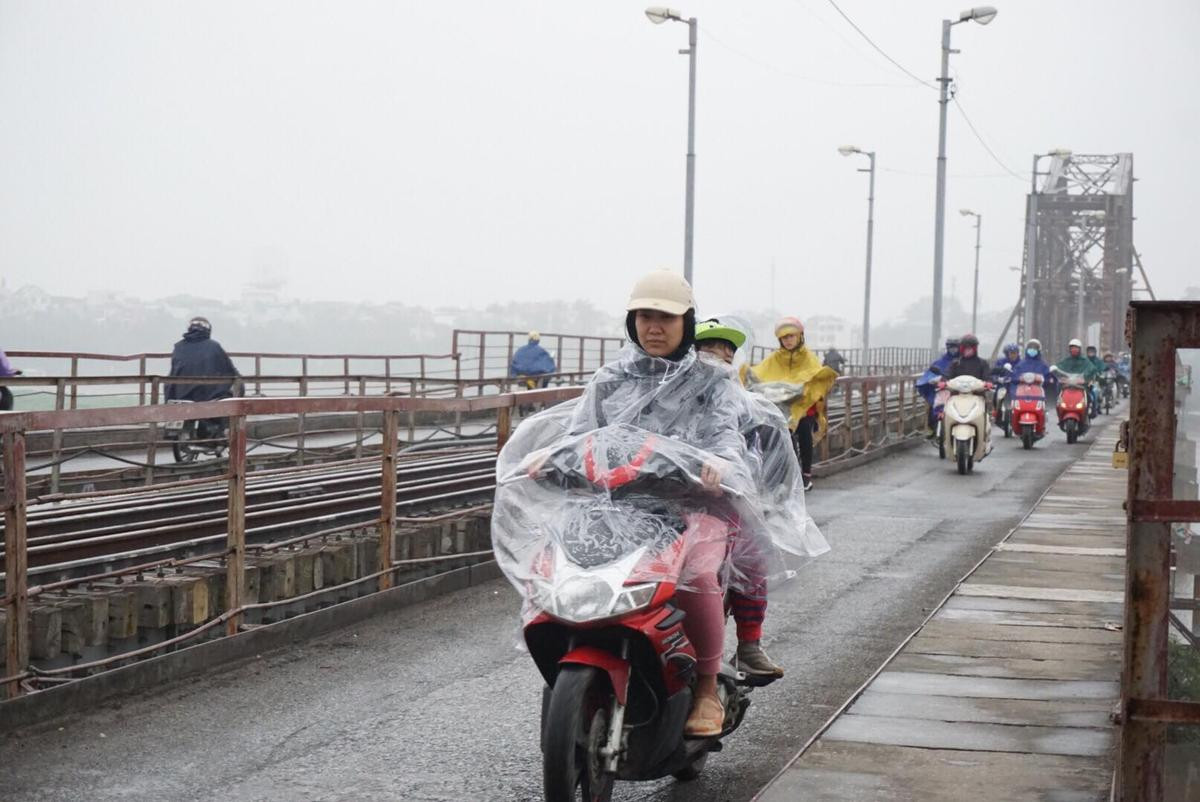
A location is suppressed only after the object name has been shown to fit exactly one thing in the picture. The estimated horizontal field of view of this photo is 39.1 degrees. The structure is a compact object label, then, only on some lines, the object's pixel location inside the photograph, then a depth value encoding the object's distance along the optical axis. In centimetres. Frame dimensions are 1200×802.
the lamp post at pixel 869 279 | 5454
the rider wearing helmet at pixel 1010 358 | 2739
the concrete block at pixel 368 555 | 975
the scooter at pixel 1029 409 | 2675
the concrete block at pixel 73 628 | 733
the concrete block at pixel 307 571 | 907
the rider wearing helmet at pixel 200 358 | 1934
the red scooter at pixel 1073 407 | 2888
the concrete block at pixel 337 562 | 938
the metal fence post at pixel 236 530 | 802
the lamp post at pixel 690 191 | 3102
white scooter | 2095
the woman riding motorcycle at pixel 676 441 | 527
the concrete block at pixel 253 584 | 845
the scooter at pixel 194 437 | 1357
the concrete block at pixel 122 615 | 770
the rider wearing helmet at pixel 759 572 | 579
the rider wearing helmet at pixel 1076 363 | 3125
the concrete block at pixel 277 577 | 872
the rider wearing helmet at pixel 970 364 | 2253
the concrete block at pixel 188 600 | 785
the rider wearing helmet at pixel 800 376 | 1476
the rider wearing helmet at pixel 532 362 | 3173
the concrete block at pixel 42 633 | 713
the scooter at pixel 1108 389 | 4247
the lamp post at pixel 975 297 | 7506
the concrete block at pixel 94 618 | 746
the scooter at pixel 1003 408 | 2903
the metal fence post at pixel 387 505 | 974
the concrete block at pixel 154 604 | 781
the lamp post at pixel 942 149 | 3145
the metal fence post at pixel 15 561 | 645
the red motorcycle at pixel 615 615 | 475
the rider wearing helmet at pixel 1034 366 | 2706
